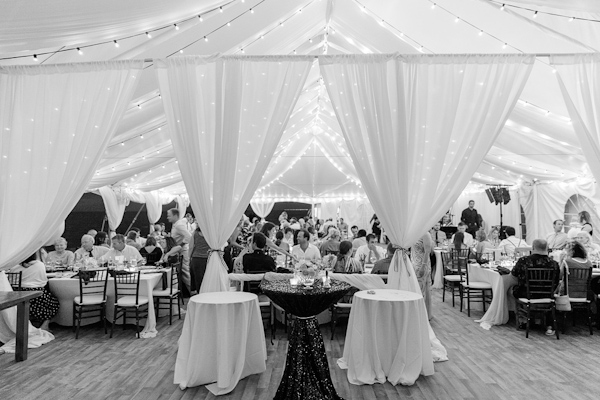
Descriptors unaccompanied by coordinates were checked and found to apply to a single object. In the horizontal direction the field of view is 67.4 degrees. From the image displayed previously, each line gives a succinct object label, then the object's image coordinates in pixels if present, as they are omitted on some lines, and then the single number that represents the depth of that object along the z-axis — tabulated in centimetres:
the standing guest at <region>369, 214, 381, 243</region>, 1399
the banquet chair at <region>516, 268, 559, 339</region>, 540
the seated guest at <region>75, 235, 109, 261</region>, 738
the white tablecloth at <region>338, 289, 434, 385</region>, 390
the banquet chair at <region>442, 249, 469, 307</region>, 746
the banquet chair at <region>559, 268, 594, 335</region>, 562
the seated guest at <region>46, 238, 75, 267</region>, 687
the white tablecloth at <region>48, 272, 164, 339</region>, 589
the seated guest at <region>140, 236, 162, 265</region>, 725
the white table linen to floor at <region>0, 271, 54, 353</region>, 489
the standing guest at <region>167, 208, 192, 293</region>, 766
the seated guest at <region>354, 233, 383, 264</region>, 713
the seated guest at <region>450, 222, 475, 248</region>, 935
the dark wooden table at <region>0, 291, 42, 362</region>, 452
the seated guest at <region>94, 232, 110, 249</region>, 806
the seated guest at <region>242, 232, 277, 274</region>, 538
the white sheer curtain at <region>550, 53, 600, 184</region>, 441
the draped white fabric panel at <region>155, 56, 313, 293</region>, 443
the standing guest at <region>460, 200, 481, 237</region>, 1130
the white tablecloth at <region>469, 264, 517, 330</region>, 600
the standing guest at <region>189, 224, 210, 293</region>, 667
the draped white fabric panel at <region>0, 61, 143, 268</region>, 457
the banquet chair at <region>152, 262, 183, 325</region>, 604
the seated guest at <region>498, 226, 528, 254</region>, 787
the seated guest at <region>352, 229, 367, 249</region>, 842
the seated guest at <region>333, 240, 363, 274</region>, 565
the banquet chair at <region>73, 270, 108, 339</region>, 554
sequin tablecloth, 344
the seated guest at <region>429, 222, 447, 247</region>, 1072
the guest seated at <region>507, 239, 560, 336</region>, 540
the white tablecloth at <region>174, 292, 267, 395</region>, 381
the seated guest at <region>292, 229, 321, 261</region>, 648
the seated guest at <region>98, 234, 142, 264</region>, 673
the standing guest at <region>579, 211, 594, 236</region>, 811
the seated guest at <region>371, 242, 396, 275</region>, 554
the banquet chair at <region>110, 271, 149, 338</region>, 554
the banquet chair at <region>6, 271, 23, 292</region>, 532
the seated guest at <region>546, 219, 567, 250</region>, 782
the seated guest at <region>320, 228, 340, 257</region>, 696
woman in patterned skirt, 548
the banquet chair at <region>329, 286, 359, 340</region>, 548
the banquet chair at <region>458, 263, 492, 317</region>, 641
